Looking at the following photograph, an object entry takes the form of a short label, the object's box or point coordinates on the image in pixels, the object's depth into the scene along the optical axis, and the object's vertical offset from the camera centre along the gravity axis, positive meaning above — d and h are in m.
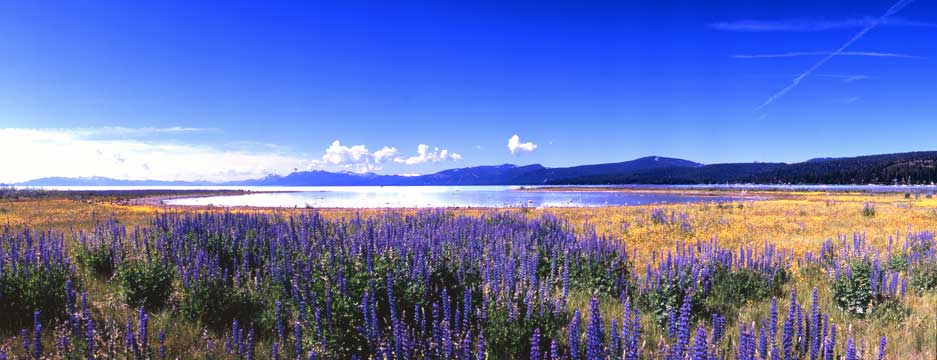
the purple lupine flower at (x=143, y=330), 4.41 -1.37
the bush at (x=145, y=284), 6.89 -1.42
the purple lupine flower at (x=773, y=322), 4.55 -1.50
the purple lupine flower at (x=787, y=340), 4.20 -1.51
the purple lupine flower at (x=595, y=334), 3.71 -1.26
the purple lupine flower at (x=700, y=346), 3.30 -1.19
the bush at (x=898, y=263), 9.85 -1.87
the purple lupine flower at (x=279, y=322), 4.89 -1.44
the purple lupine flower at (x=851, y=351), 3.45 -1.30
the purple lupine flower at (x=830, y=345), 4.11 -1.54
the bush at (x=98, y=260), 9.35 -1.41
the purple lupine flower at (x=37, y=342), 4.25 -1.39
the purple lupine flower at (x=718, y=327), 4.80 -1.62
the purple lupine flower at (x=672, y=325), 4.96 -1.59
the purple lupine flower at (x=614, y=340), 3.93 -1.37
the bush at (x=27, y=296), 6.14 -1.40
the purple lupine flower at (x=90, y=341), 4.20 -1.37
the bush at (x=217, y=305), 6.18 -1.59
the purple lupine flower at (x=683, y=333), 3.66 -1.24
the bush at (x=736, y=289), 7.34 -1.92
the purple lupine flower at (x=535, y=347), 3.36 -1.22
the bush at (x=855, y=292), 7.16 -1.83
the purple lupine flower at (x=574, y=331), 3.95 -1.35
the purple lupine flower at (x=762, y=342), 4.10 -1.48
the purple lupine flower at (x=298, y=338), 4.43 -1.50
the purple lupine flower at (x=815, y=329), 4.46 -1.57
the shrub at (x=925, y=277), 8.55 -1.93
